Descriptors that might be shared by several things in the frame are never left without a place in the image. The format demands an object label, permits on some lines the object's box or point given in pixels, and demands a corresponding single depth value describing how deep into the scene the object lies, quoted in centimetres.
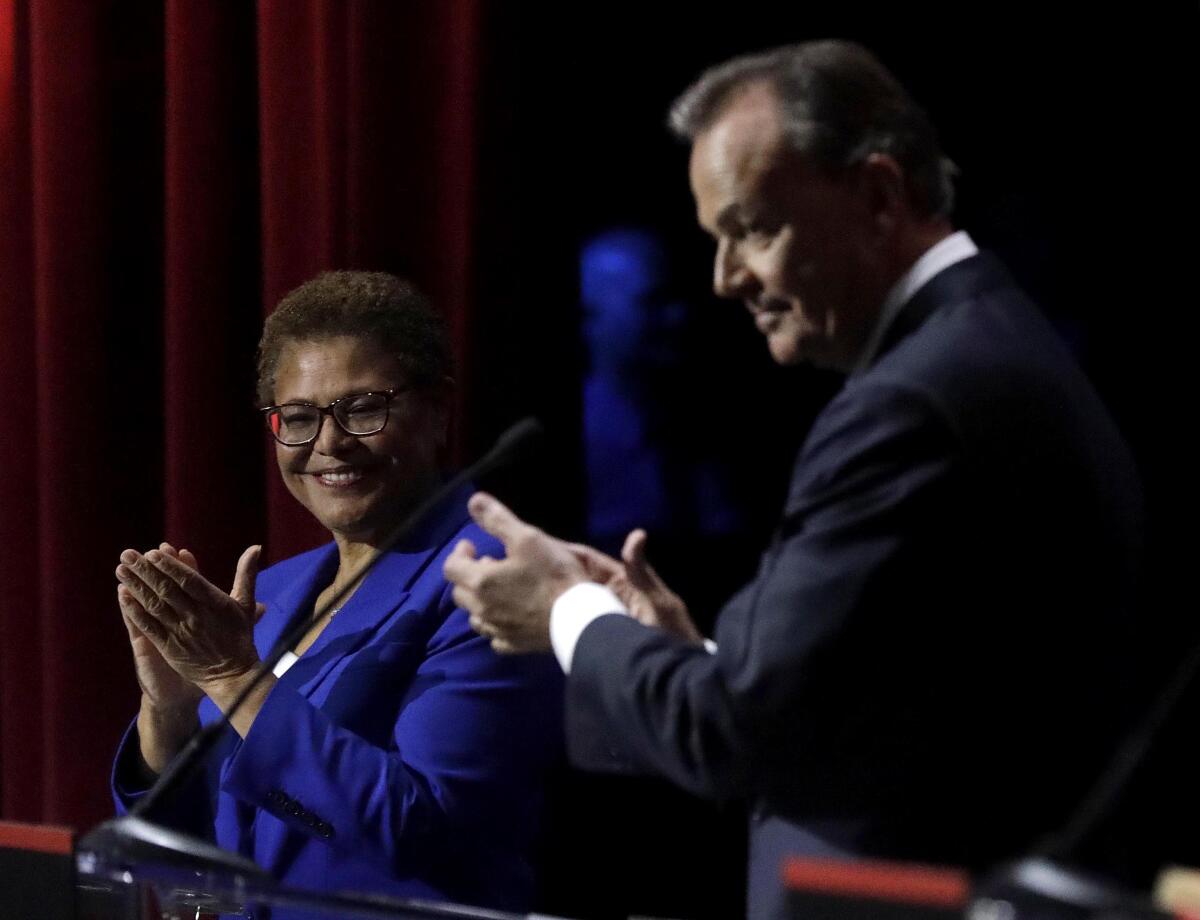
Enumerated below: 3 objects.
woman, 651
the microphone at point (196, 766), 609
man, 605
